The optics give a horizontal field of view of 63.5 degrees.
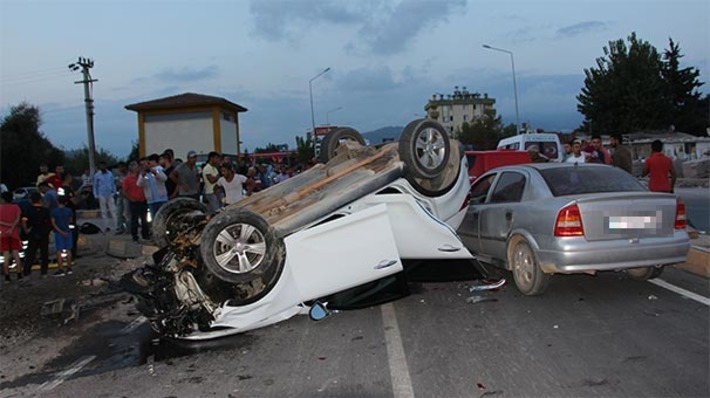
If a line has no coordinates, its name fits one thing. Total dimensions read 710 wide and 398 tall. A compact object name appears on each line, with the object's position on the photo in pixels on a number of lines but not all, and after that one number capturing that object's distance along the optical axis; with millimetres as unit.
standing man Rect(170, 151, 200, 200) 10594
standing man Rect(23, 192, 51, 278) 8891
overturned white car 5043
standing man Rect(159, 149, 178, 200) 10922
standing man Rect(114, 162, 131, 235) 11969
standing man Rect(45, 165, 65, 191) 10999
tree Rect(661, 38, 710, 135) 52000
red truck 13281
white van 17531
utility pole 34438
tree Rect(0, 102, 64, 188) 39125
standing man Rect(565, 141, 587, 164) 9925
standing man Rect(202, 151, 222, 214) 10641
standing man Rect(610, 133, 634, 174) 9625
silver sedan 5523
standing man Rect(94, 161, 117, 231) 13445
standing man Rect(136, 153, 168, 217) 10227
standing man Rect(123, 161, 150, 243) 10680
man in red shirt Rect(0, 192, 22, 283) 8562
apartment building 122625
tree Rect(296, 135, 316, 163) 60831
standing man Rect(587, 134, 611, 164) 9977
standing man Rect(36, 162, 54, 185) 11483
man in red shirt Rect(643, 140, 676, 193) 8852
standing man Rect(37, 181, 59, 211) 8984
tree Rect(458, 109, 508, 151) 72075
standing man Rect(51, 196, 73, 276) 8961
